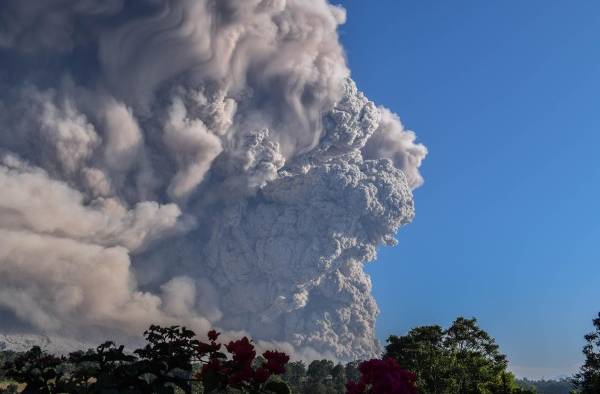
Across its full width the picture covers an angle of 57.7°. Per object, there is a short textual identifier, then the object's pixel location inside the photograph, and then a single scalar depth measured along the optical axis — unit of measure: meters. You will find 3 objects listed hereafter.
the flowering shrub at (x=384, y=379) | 5.04
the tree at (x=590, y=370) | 26.03
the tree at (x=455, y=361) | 40.53
